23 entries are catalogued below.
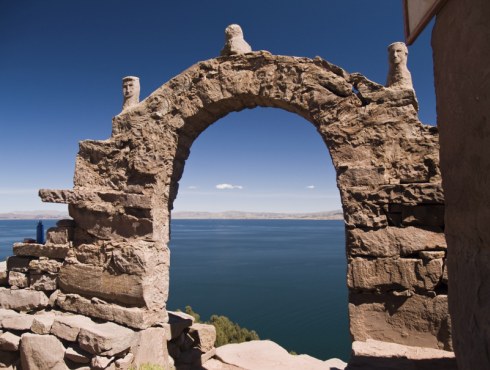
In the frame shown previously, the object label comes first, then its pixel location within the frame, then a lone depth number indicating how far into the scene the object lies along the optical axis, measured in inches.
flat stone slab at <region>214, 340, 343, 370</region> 219.9
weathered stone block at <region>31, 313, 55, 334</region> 168.9
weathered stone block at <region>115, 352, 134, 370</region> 157.6
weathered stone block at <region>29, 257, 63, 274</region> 193.8
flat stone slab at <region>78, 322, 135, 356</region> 154.8
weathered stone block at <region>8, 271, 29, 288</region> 195.5
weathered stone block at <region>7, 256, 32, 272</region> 197.6
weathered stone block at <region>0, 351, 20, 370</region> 170.9
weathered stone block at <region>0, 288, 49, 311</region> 188.2
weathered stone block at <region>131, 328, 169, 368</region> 167.0
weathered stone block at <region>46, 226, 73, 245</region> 193.9
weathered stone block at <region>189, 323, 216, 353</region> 225.3
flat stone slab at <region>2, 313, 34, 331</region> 173.5
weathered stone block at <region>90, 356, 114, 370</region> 152.2
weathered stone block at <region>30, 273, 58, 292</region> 193.3
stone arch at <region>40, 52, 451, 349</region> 138.9
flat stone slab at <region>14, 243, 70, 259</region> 193.8
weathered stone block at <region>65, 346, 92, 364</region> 158.3
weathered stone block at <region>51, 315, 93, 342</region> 164.7
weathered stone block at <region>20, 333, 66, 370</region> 160.6
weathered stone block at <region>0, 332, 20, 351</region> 168.7
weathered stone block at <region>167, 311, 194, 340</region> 200.2
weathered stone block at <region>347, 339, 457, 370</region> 102.7
